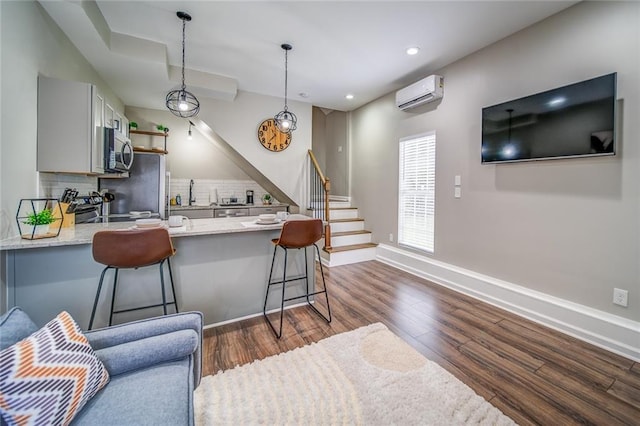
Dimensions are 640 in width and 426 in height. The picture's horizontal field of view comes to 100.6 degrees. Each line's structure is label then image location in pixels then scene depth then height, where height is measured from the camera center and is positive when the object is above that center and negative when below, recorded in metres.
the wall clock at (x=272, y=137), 4.70 +1.32
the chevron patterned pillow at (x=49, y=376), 0.83 -0.58
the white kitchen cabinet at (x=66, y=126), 2.18 +0.70
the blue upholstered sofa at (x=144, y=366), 0.97 -0.73
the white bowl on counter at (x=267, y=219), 2.60 -0.09
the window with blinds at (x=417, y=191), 3.85 +0.29
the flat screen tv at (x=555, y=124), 2.15 +0.82
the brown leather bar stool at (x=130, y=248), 1.72 -0.26
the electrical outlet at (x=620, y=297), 2.14 -0.69
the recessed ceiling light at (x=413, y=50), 3.11 +1.91
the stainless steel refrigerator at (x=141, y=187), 3.89 +0.33
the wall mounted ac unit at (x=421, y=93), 3.50 +1.64
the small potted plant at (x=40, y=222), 1.75 -0.09
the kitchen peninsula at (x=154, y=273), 1.80 -0.52
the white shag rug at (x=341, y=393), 1.49 -1.15
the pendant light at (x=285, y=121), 3.42 +1.16
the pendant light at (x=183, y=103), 2.59 +1.09
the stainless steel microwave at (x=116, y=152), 2.77 +0.65
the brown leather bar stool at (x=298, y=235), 2.31 -0.22
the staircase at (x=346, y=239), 4.43 -0.52
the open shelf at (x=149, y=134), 4.19 +1.27
